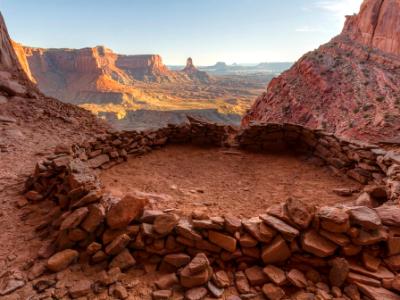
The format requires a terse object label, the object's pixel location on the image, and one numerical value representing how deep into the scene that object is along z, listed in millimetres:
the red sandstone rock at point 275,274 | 2917
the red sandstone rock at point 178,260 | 3227
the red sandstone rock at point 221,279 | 2957
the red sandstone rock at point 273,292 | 2785
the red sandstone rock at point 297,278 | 2879
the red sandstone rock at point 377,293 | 2641
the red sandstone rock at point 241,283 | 2912
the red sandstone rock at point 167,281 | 2975
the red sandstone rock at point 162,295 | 2818
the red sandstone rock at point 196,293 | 2791
